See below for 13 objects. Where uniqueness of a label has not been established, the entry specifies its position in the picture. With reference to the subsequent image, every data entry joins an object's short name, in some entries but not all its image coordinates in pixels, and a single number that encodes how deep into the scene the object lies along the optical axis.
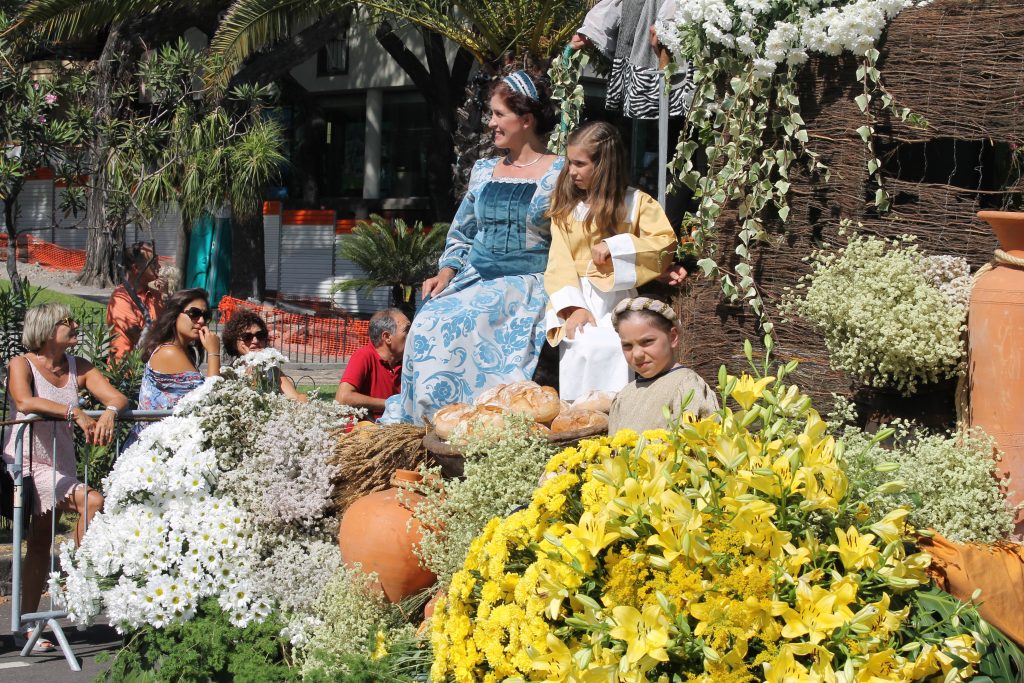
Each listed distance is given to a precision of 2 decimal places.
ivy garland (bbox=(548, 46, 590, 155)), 5.59
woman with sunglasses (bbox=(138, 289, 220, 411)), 6.17
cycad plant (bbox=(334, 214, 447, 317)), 15.70
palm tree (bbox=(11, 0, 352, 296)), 10.68
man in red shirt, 6.70
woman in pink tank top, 5.75
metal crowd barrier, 5.55
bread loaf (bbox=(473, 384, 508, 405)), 4.46
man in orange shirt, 8.45
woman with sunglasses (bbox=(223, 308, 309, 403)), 6.33
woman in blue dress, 5.14
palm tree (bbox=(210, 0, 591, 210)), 8.78
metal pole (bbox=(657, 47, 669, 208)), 5.30
